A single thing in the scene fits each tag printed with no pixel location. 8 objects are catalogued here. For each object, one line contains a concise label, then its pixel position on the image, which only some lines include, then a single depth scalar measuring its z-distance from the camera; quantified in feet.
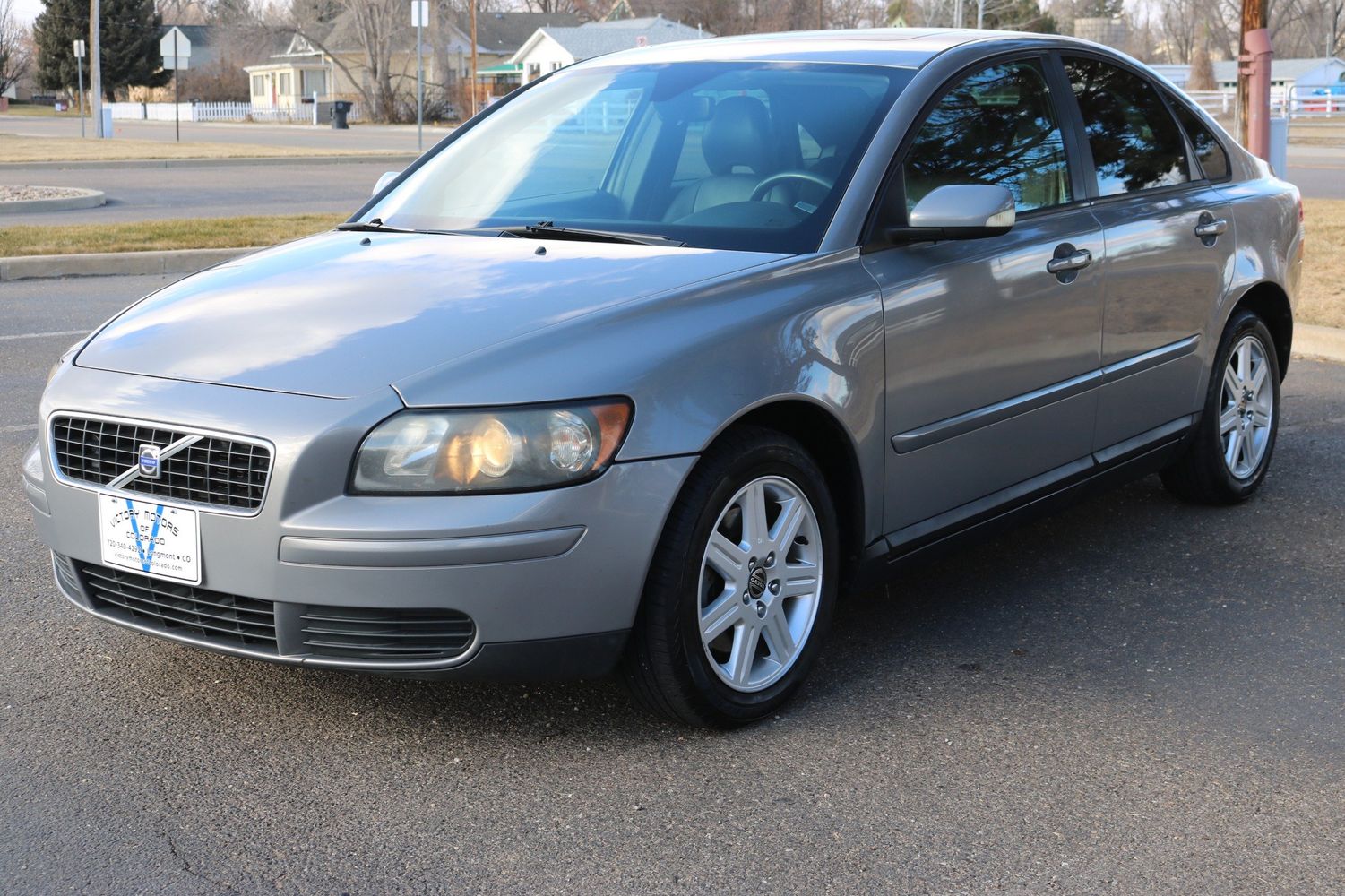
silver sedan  9.95
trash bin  182.70
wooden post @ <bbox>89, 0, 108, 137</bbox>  129.29
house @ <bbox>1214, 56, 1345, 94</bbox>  255.91
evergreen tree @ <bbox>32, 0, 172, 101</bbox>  264.11
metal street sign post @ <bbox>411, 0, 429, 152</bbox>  81.35
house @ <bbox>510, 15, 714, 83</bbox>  240.73
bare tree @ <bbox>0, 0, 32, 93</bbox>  296.30
